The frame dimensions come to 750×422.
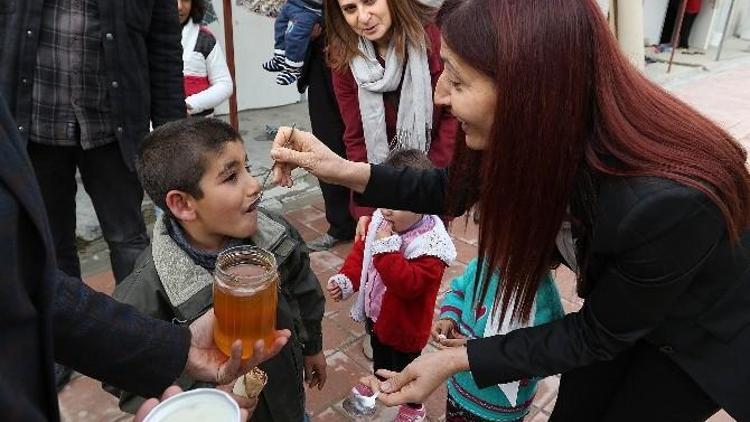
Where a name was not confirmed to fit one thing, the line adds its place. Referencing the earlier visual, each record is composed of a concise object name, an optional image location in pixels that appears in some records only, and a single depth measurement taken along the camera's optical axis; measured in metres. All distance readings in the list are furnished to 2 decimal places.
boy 1.73
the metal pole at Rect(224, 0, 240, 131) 3.48
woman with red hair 1.33
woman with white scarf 3.05
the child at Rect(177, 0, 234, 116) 3.49
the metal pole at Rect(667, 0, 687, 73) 9.72
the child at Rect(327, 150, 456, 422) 2.22
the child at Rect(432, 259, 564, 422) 1.87
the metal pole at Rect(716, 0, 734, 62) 11.16
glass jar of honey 1.37
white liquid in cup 1.01
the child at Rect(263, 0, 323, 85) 3.39
